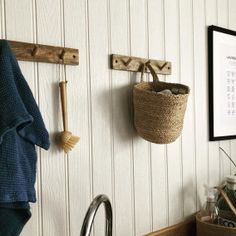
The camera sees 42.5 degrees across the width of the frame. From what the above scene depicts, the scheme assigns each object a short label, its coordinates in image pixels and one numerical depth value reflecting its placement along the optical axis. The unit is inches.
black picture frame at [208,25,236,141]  56.4
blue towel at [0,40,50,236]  27.9
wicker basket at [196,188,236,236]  44.8
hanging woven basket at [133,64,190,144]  39.5
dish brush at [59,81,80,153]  36.0
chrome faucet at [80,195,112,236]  29.4
